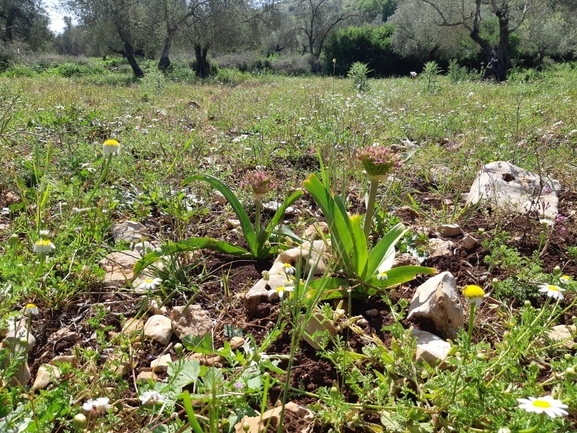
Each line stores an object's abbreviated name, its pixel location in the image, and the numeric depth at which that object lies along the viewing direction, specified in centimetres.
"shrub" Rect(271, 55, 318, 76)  2653
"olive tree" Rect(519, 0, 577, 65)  2338
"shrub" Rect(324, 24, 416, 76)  2880
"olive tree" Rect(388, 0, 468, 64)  2438
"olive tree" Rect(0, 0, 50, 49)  2480
